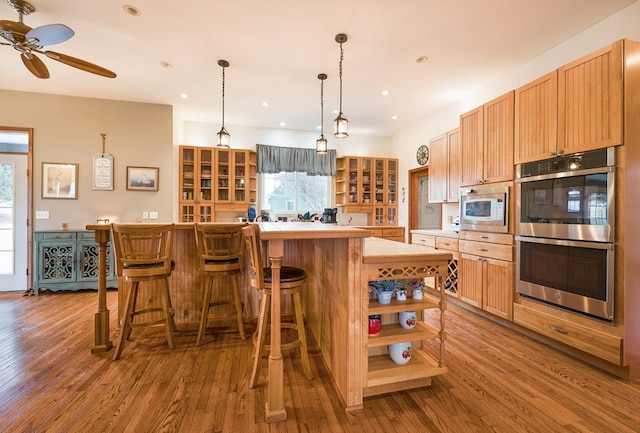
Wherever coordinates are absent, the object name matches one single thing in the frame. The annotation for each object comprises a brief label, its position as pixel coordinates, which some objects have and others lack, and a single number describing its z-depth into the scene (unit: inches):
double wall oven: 82.8
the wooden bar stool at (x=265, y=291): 71.4
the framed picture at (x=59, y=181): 171.2
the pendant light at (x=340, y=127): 119.8
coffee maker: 217.4
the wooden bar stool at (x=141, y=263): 89.0
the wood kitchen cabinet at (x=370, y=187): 241.0
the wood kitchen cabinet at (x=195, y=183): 207.2
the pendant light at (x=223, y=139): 144.9
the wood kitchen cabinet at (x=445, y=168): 158.9
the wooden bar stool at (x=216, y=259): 97.0
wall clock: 207.9
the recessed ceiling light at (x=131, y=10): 97.7
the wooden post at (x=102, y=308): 93.7
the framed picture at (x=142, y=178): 182.1
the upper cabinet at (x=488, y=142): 116.9
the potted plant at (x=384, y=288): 72.6
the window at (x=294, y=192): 237.0
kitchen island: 64.4
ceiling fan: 83.3
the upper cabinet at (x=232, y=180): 214.8
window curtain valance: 226.1
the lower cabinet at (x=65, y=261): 162.1
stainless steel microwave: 117.2
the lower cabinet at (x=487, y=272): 114.5
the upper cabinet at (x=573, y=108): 81.3
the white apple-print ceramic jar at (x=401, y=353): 74.0
